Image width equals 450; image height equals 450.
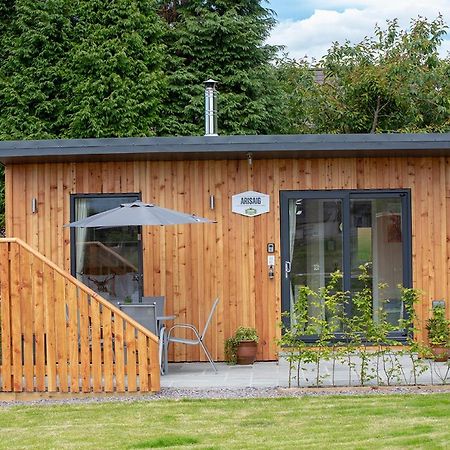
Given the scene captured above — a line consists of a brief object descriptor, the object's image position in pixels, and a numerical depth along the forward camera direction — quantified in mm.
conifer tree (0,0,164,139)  18891
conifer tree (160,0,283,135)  20031
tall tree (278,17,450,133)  19594
